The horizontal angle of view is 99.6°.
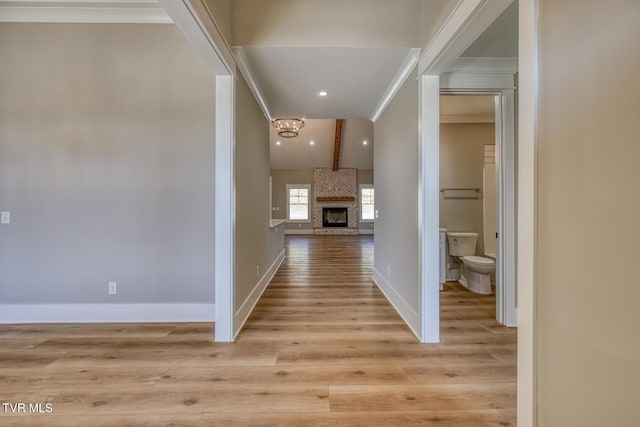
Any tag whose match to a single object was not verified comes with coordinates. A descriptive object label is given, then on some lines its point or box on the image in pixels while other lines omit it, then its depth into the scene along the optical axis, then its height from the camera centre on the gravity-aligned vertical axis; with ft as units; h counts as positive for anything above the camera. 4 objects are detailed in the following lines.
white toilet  11.24 -2.19
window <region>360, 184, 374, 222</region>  37.19 +1.32
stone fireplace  36.78 +2.54
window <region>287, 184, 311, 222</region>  37.24 +1.36
